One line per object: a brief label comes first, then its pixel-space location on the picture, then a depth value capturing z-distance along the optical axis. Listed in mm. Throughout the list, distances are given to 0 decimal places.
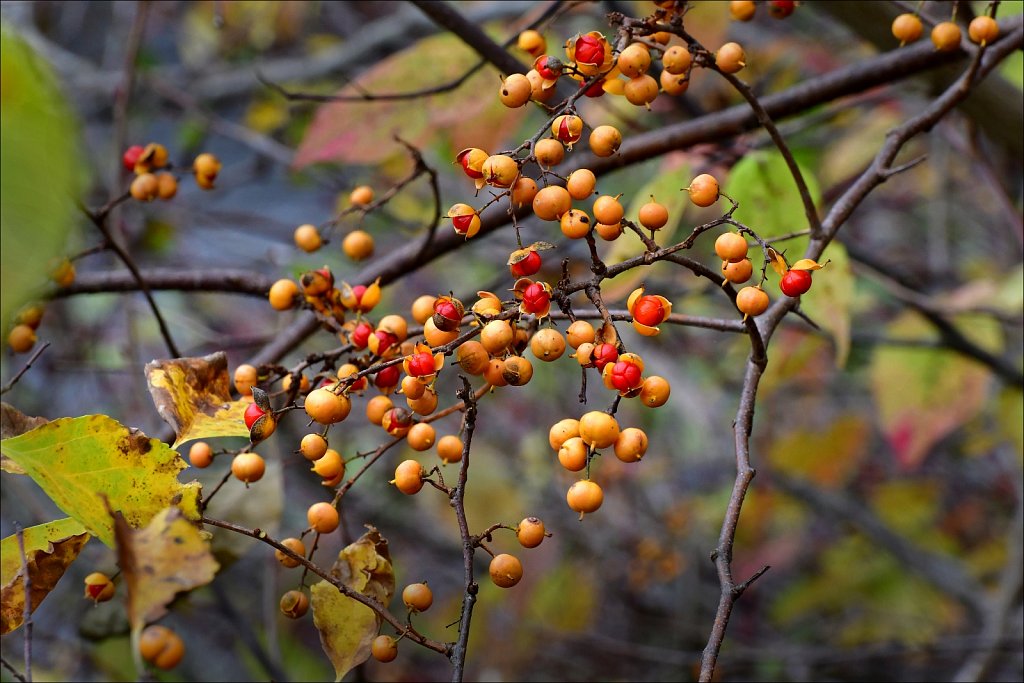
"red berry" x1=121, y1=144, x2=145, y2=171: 612
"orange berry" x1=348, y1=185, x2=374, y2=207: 598
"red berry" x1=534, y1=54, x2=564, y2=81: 503
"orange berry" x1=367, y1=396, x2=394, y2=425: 525
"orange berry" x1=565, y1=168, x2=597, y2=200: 493
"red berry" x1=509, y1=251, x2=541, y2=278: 494
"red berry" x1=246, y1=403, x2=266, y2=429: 512
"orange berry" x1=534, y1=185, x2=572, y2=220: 489
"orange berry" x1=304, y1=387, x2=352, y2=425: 497
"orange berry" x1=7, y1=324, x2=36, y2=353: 576
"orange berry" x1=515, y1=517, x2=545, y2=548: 497
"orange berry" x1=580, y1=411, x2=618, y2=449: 487
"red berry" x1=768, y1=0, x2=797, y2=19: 599
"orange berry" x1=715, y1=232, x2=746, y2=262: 497
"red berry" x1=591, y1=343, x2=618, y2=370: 494
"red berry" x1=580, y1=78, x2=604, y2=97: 525
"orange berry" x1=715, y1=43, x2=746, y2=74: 534
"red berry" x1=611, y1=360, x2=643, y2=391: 489
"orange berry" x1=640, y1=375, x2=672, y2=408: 500
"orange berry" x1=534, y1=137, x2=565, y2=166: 495
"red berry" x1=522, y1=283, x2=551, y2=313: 492
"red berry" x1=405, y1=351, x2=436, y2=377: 495
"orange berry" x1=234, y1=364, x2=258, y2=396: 549
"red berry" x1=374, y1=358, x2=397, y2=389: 525
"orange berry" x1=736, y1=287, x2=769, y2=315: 502
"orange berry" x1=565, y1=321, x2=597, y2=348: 501
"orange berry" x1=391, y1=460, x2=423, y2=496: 502
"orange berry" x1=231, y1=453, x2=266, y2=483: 521
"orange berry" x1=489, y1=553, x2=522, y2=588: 498
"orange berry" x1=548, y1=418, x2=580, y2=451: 498
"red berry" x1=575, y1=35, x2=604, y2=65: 504
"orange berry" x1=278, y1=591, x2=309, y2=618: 521
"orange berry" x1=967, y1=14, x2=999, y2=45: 561
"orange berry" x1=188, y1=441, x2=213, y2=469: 538
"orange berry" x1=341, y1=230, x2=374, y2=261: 592
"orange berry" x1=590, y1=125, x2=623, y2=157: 505
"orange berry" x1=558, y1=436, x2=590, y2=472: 490
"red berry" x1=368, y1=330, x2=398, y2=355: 523
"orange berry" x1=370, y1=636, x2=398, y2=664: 500
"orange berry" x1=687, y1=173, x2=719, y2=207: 503
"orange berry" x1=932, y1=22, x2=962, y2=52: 577
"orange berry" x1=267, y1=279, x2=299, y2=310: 560
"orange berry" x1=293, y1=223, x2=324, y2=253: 604
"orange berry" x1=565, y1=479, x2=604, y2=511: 492
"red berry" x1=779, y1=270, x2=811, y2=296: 508
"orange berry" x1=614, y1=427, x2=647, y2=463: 497
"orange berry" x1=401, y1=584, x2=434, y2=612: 510
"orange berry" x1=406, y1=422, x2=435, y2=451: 511
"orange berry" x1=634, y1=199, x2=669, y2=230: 502
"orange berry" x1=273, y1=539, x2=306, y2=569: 520
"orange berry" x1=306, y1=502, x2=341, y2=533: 514
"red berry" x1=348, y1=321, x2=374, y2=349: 534
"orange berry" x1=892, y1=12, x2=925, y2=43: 584
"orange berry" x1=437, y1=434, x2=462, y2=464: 509
